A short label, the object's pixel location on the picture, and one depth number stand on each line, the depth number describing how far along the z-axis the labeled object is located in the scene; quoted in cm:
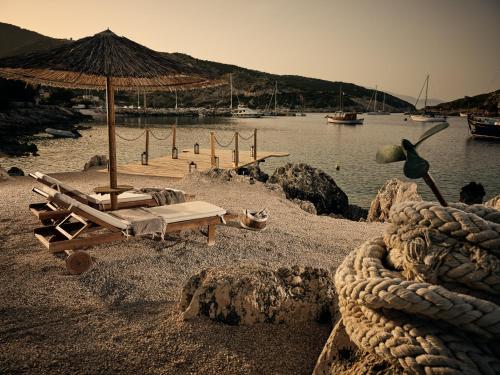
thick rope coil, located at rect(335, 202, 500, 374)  145
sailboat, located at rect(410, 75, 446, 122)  11325
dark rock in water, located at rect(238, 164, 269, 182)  1758
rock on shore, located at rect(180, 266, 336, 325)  366
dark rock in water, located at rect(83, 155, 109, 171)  1747
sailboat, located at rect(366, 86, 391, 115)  19098
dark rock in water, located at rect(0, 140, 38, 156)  3128
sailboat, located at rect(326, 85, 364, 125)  10169
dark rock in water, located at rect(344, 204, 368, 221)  1642
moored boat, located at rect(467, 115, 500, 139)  6401
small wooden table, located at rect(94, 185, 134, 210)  688
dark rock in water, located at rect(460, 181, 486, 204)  1905
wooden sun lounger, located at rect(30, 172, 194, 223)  721
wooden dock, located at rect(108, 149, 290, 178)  1595
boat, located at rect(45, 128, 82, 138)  4729
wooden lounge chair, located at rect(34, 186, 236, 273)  557
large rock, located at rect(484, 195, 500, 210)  255
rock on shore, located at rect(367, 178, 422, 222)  1148
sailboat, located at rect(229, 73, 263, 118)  13312
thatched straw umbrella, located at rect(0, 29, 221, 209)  651
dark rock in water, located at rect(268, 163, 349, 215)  1478
